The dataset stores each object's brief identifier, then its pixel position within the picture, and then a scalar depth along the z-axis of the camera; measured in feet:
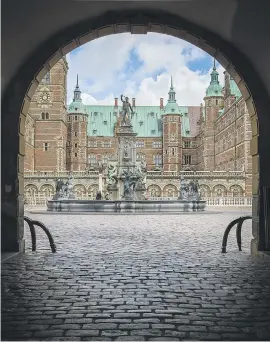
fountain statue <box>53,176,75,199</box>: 90.06
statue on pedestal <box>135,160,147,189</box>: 92.45
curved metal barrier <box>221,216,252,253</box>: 26.45
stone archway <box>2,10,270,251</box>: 23.62
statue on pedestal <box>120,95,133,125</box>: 103.55
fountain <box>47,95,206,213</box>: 79.71
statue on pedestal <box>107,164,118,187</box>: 95.90
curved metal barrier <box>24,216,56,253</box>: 26.40
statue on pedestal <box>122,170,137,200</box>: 84.77
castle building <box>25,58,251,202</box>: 175.52
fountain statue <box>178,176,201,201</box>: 89.97
